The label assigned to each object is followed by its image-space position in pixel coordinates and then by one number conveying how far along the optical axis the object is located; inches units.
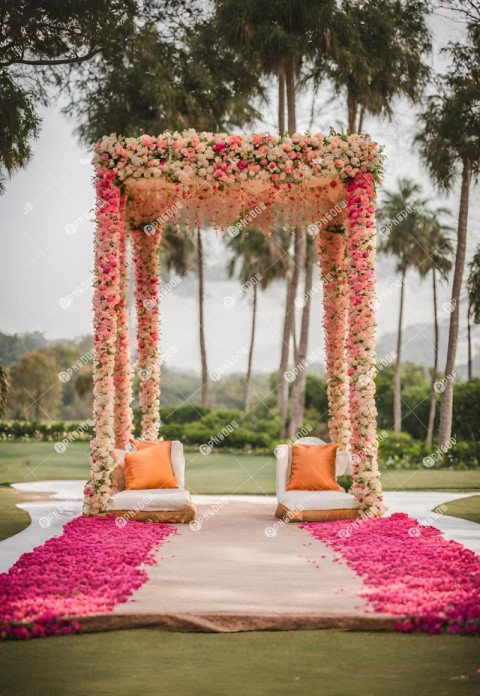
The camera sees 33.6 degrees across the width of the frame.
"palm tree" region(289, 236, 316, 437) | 789.6
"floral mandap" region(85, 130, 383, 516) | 373.1
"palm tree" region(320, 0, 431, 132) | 772.0
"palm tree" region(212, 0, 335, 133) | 734.5
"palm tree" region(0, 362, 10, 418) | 573.0
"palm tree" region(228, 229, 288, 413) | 1232.2
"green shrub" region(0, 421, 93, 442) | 1001.5
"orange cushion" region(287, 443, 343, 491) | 391.5
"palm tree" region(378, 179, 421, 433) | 1241.4
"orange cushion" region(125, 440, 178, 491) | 385.1
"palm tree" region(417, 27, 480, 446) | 846.5
